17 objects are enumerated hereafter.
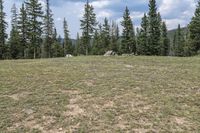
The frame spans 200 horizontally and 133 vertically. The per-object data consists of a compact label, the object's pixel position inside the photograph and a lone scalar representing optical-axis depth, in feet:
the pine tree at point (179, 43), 132.40
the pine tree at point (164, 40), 131.74
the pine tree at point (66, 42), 131.44
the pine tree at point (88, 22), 97.18
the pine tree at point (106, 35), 122.95
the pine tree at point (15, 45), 95.84
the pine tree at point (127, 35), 102.12
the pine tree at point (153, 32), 96.91
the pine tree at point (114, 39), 122.20
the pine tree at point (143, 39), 103.53
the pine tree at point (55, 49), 119.19
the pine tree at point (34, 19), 86.01
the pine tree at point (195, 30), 88.33
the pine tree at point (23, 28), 91.90
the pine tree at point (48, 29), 100.56
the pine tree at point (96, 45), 122.74
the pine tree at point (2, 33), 92.89
